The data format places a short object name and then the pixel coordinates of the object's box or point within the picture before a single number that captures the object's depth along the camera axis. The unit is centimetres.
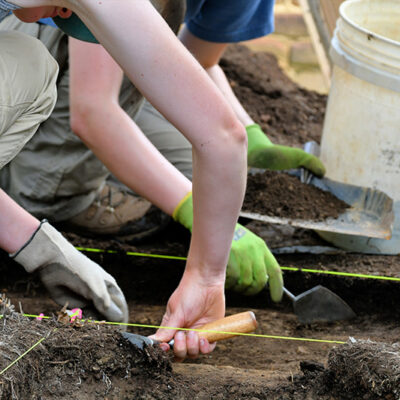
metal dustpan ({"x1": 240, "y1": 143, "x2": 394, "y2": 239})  476
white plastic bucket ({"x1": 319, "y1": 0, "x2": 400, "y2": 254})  458
